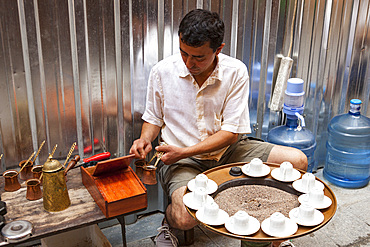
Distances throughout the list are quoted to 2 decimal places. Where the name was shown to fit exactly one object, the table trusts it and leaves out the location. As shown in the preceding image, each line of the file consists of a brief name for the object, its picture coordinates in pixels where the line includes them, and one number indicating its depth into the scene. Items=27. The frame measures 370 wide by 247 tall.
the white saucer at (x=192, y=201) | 2.10
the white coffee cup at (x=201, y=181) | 2.21
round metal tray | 1.93
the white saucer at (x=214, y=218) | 1.99
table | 2.09
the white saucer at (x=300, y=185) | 2.23
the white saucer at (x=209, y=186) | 2.23
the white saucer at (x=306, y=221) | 1.98
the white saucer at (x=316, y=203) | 2.10
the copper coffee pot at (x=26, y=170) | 2.45
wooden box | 2.17
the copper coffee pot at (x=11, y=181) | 2.32
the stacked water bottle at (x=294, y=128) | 3.46
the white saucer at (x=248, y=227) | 1.94
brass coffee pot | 2.13
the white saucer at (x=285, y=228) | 1.92
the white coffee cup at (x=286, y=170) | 2.34
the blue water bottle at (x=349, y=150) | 3.78
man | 2.71
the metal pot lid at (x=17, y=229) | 1.97
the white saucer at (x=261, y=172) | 2.39
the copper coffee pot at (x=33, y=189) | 2.27
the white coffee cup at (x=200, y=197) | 2.11
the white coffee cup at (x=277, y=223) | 1.92
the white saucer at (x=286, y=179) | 2.34
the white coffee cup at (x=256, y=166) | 2.39
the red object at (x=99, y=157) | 2.51
